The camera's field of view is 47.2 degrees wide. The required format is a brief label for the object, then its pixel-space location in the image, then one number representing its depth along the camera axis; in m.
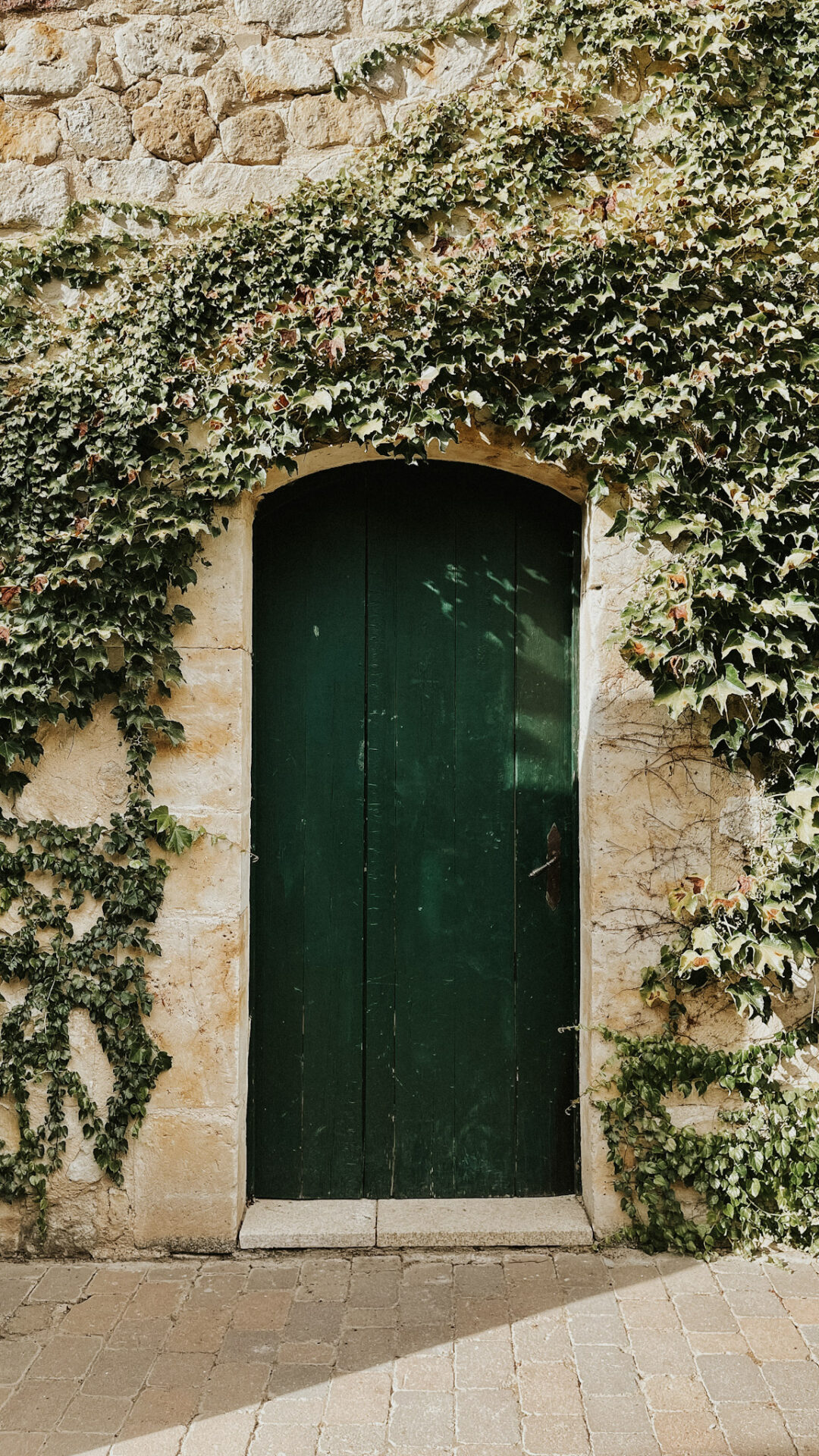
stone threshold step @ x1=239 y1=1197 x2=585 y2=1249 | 2.92
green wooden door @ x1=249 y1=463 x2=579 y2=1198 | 3.18
